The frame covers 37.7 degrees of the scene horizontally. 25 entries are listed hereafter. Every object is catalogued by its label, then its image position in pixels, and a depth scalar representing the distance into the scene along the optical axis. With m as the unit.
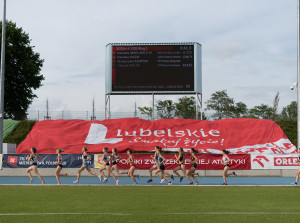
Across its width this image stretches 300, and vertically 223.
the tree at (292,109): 63.59
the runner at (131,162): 21.91
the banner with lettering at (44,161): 29.23
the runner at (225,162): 21.07
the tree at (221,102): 61.91
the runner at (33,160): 21.42
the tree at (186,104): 60.84
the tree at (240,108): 63.25
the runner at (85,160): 22.20
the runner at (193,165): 21.19
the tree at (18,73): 44.25
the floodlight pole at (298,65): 27.92
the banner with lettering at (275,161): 28.45
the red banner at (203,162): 28.95
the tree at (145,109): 61.50
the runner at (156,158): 22.17
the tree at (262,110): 64.25
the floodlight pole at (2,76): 27.82
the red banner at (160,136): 34.19
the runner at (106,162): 22.33
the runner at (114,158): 22.06
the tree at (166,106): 60.66
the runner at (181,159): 21.55
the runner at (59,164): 21.80
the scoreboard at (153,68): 36.19
